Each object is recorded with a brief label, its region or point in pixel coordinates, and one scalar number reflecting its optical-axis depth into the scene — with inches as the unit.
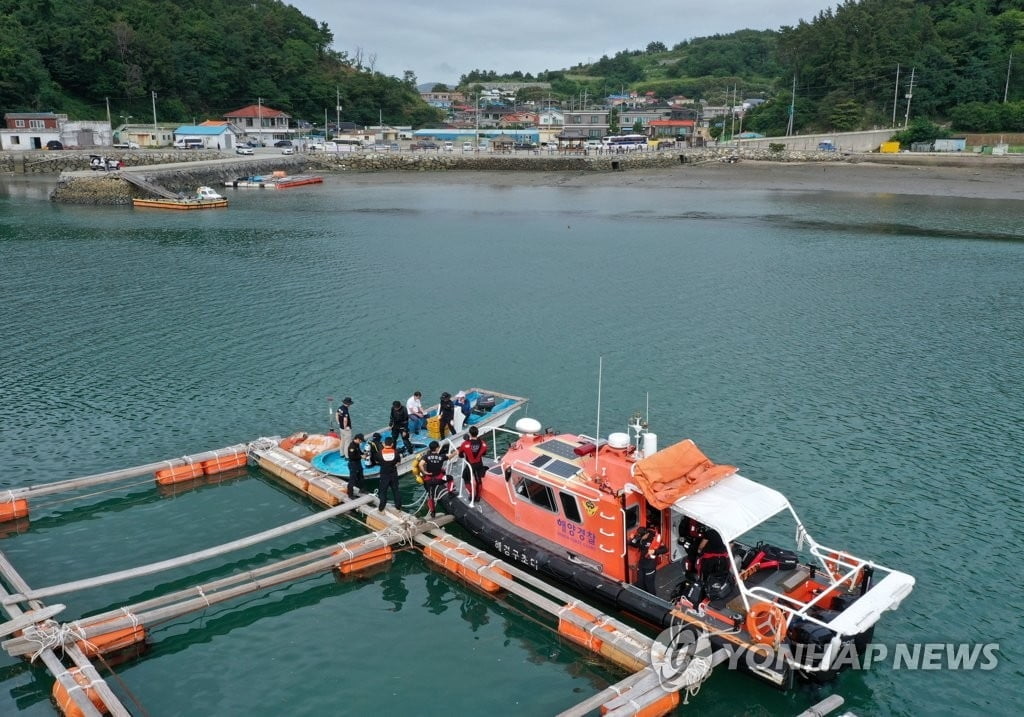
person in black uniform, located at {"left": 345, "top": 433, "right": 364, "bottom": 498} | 641.0
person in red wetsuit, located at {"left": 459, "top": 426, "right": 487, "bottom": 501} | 607.5
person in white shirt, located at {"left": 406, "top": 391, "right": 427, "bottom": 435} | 772.6
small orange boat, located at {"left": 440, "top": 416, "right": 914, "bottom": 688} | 435.2
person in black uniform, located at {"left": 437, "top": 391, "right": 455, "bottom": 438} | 745.0
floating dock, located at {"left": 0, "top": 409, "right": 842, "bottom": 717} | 421.7
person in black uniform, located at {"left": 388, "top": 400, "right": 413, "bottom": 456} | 710.5
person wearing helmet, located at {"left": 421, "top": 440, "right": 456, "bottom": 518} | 613.6
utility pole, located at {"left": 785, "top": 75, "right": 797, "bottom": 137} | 4609.3
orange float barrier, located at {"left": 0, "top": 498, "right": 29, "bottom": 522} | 645.9
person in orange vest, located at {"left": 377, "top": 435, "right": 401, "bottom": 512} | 623.5
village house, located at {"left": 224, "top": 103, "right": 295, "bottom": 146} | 4891.7
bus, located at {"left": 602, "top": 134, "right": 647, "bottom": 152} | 4608.8
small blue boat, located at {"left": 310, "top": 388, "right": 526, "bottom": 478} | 713.6
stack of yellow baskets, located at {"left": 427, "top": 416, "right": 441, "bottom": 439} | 761.6
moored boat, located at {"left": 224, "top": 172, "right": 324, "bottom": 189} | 3422.7
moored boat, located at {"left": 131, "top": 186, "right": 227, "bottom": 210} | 2632.9
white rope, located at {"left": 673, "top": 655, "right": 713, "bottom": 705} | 425.4
